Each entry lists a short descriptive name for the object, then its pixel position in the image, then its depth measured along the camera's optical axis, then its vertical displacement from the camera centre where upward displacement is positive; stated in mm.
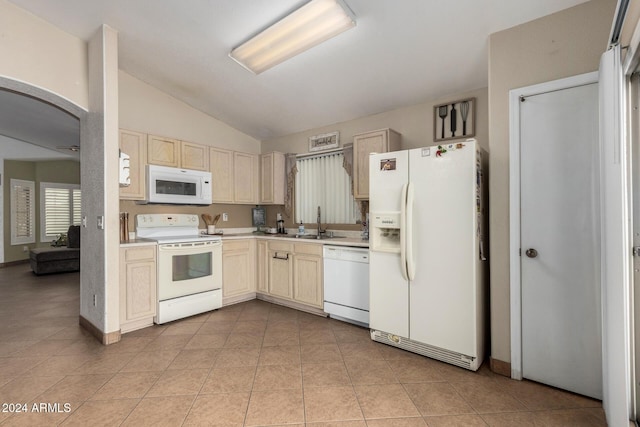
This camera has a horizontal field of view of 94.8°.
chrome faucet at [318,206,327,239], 4105 -228
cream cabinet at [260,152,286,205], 4480 +535
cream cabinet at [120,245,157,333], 2977 -755
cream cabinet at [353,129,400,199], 3303 +731
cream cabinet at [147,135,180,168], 3528 +782
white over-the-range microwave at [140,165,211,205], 3471 +354
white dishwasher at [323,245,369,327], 3111 -779
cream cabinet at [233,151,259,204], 4391 +552
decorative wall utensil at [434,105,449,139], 3129 +1065
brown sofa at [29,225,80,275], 5801 -906
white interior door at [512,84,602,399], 1931 -201
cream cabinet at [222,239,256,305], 3850 -770
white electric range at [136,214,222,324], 3230 -625
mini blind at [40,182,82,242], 7465 +190
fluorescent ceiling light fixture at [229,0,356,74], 2201 +1499
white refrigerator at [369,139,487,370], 2256 -333
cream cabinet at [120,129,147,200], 3318 +628
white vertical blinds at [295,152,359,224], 4031 +316
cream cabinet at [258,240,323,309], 3510 -758
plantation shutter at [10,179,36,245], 6852 +111
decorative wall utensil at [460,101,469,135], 3007 +1012
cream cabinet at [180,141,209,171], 3830 +777
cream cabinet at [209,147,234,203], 4129 +562
